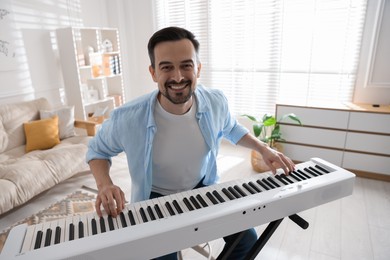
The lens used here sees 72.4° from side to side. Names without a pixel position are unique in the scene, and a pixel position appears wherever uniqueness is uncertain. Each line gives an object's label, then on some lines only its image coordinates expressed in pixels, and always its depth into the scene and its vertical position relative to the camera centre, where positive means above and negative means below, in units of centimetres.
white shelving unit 344 -14
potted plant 293 -90
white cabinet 275 -90
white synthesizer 79 -53
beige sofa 216 -91
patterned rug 230 -133
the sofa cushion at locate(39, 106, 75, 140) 306 -67
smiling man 119 -35
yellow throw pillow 285 -79
